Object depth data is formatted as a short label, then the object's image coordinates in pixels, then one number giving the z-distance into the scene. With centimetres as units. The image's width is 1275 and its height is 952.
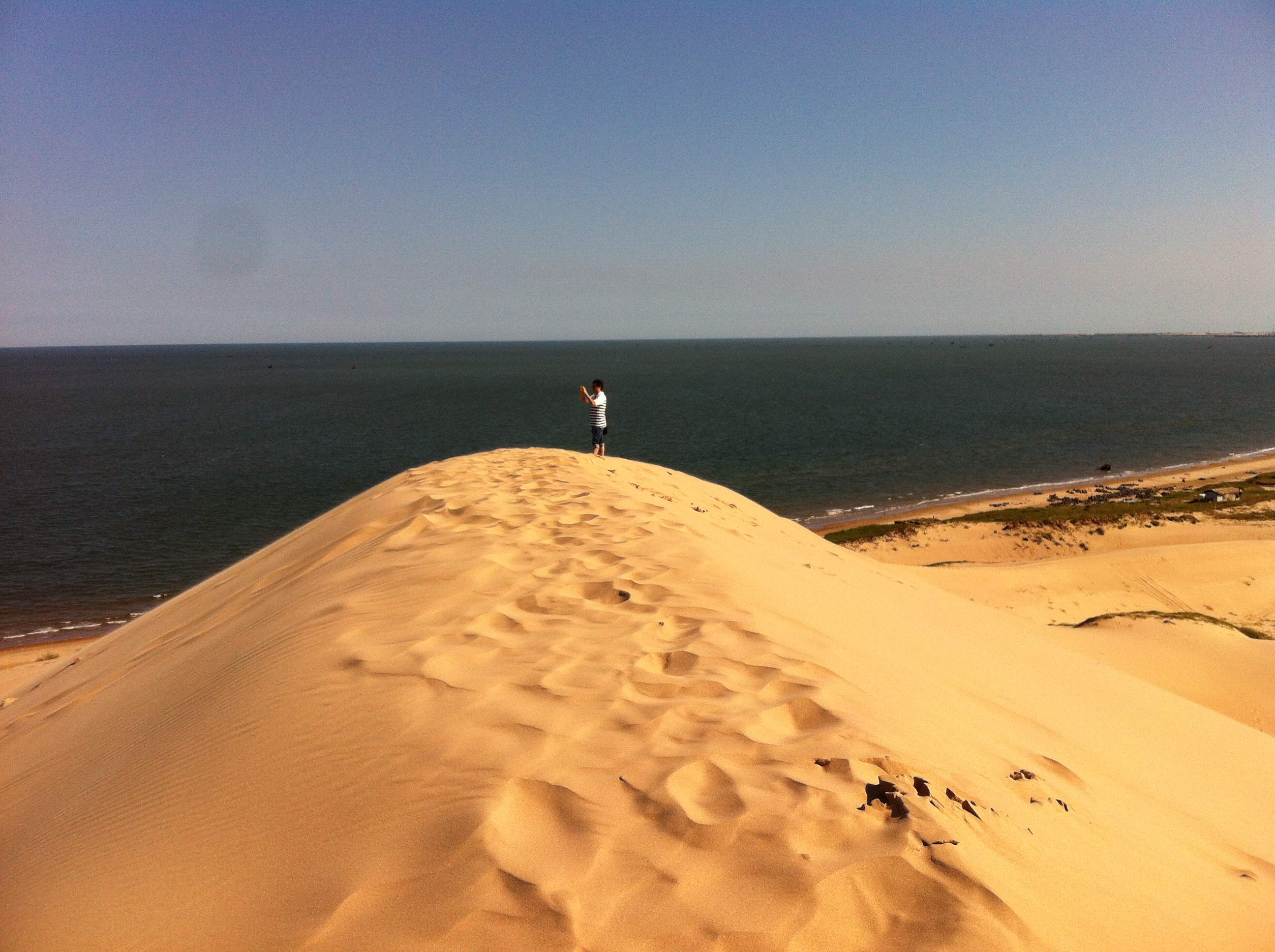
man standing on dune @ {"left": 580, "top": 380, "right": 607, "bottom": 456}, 1399
